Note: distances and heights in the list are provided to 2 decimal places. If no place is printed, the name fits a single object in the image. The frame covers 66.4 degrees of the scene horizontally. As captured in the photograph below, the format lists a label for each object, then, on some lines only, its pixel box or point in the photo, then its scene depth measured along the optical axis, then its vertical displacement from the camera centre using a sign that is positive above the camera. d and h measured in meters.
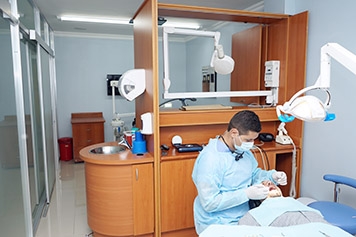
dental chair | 1.90 -0.89
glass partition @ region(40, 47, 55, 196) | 3.83 -0.27
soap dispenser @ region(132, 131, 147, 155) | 2.56 -0.49
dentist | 1.62 -0.53
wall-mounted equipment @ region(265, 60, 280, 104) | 2.89 +0.17
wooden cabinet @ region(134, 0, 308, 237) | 2.39 -0.17
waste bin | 5.40 -1.06
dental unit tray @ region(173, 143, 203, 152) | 2.54 -0.51
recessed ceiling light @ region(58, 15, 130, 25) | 4.41 +1.24
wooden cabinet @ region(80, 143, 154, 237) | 2.35 -0.87
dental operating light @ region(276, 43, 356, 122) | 1.08 -0.03
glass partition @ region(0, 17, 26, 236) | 2.03 -0.45
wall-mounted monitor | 5.91 +0.33
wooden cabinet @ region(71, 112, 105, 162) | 5.29 -0.75
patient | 1.38 -0.63
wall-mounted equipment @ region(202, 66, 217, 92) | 4.89 +0.26
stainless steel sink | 2.77 -0.57
